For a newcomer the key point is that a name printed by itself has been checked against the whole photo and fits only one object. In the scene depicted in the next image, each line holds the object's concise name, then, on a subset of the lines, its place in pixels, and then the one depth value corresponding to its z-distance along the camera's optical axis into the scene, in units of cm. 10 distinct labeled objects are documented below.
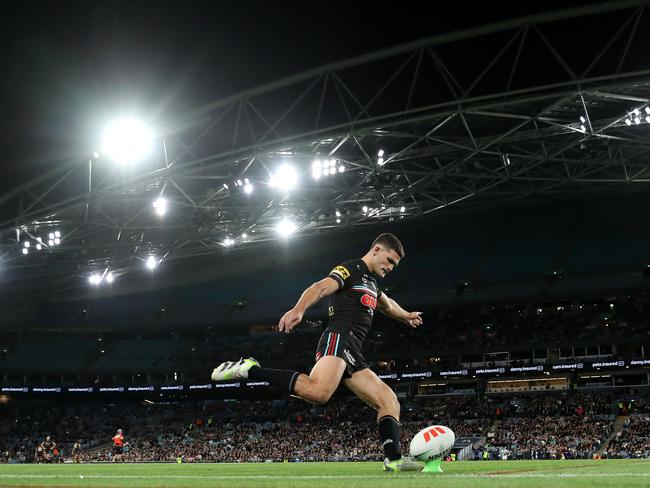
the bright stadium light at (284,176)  3512
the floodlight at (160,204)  3756
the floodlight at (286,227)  4703
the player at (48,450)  4250
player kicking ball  788
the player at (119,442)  3203
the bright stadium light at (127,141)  2816
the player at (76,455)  4324
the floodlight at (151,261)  5238
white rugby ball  799
